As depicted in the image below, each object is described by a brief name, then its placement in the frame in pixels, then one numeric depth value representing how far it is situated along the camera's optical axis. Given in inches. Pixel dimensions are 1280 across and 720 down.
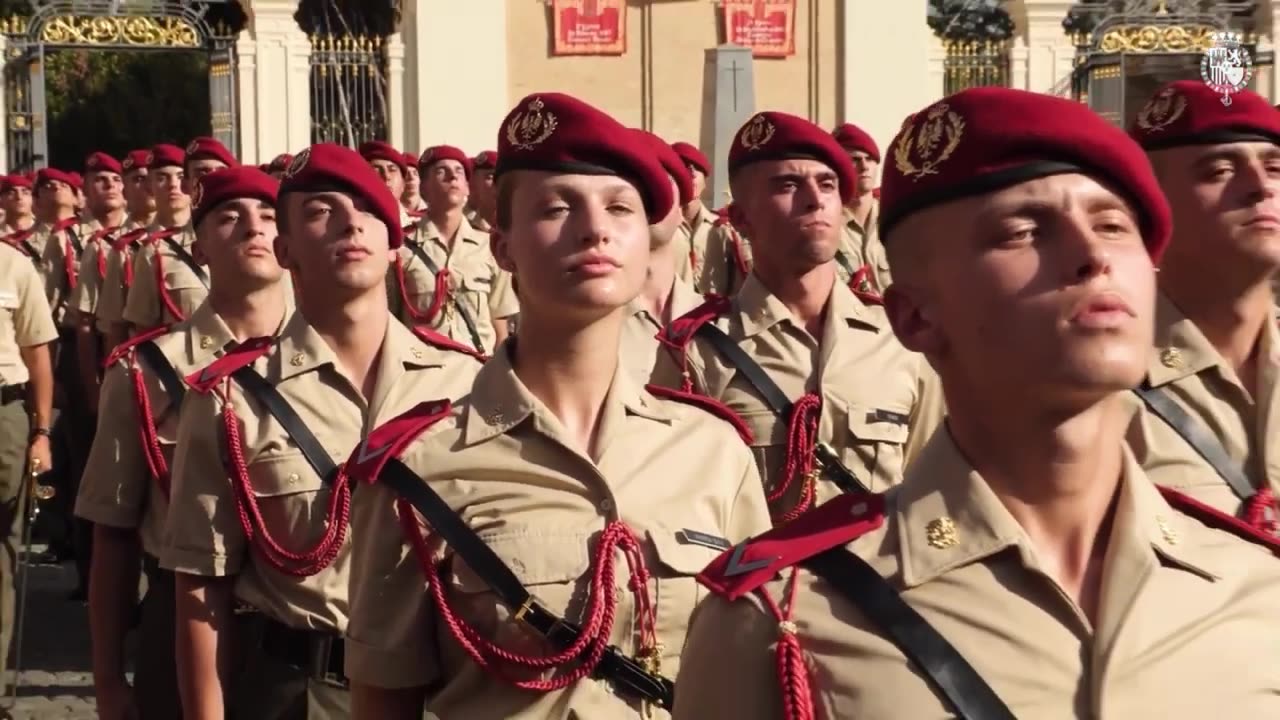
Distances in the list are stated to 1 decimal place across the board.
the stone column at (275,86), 999.0
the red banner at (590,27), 1066.7
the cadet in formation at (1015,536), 93.6
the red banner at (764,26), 1087.6
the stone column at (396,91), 1025.5
